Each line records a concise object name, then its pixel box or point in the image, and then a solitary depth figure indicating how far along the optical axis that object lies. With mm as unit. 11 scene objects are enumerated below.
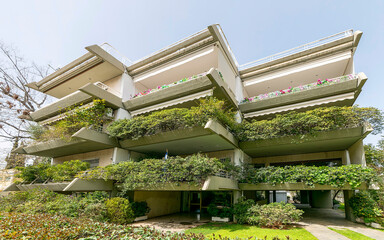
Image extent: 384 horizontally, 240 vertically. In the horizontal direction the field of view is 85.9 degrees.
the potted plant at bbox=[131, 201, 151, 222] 13836
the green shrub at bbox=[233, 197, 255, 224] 12152
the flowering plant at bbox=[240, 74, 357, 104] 14009
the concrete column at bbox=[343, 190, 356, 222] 12883
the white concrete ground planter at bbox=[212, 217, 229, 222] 13021
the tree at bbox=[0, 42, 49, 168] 24109
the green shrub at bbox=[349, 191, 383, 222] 11277
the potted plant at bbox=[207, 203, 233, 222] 13125
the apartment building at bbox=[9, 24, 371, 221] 13438
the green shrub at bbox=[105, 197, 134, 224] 11812
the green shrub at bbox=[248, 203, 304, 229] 10930
